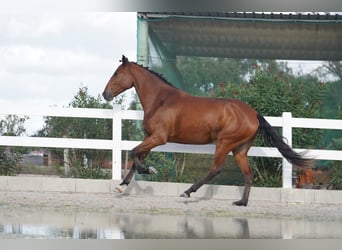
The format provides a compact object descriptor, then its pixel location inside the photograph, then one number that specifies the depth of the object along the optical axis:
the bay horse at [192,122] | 14.17
